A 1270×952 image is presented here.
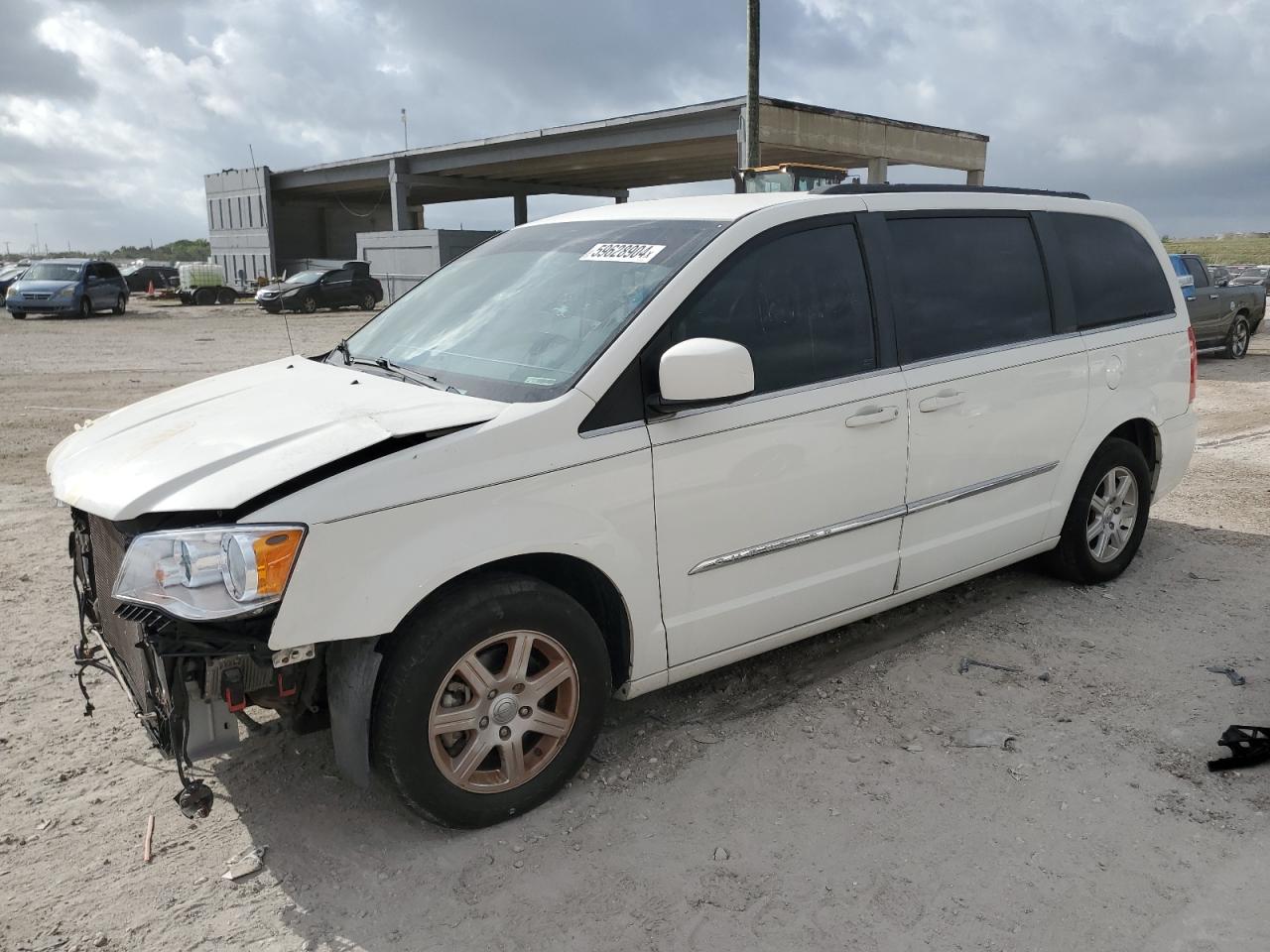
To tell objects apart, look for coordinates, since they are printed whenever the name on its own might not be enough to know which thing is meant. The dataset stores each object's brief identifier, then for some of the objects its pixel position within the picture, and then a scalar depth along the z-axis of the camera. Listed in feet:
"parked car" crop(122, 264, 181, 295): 140.26
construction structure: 87.40
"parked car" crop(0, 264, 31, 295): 108.78
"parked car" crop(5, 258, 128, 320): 86.74
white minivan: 9.39
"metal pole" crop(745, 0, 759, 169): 50.06
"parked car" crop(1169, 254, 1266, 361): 55.67
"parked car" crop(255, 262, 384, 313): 98.78
